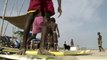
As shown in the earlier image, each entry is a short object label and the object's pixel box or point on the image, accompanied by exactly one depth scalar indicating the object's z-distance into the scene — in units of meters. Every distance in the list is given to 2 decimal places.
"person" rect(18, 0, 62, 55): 1.80
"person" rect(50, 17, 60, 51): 4.36
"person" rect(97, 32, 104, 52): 7.86
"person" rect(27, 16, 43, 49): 3.08
